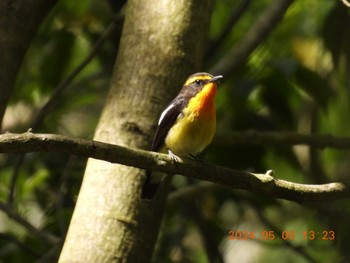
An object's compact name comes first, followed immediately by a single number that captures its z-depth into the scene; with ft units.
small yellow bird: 29.22
